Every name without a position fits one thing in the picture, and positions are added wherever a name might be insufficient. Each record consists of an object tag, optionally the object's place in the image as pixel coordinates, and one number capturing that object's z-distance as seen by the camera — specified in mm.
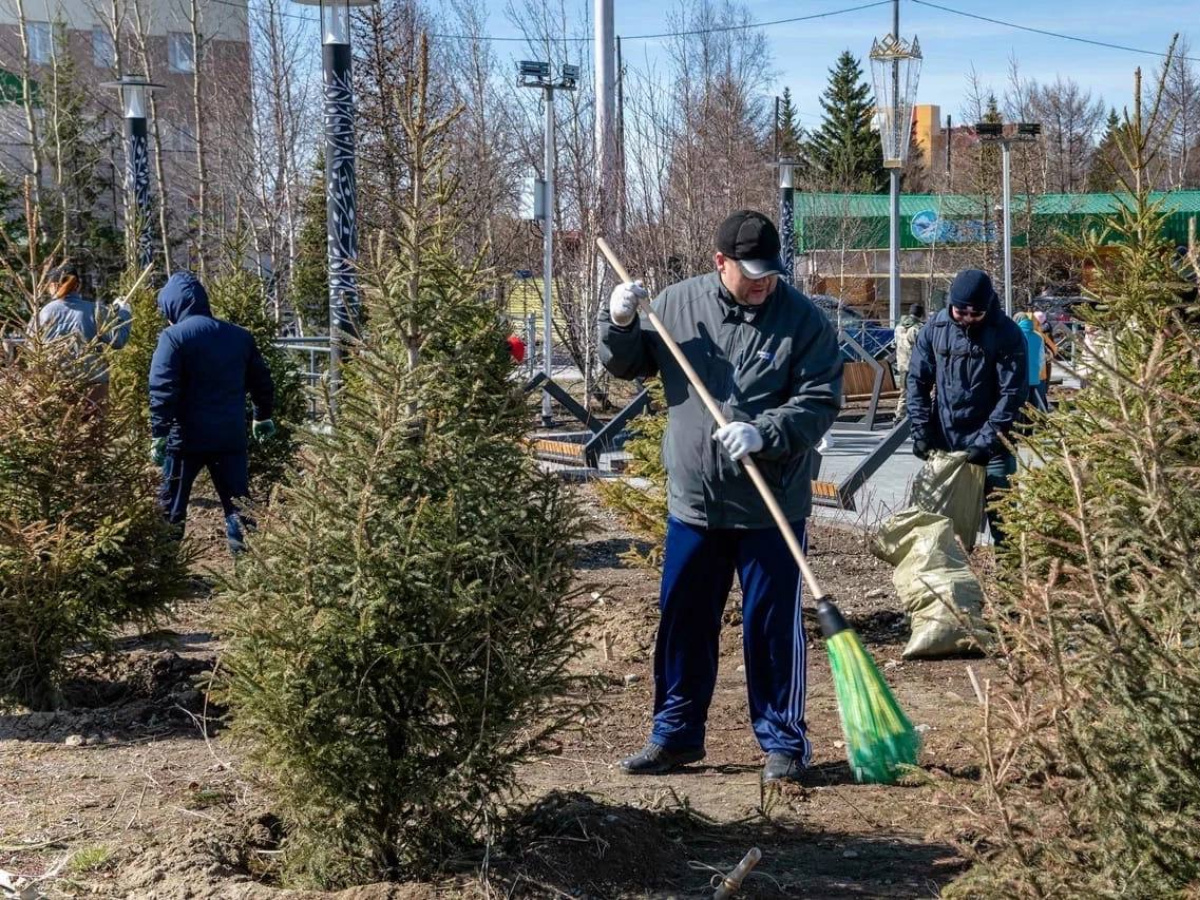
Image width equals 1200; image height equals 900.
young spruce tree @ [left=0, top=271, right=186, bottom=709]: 5363
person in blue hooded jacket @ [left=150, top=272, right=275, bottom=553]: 7684
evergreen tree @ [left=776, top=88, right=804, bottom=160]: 42062
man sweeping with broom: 4488
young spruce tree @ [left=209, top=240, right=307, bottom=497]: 11219
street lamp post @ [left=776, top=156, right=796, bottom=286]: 17188
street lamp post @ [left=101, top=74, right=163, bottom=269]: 14570
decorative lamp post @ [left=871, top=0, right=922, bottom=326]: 15609
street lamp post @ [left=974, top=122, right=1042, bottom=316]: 17217
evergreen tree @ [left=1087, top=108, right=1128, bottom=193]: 34594
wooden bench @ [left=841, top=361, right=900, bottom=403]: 18406
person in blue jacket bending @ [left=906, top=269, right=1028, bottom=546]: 6758
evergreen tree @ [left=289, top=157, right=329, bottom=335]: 25266
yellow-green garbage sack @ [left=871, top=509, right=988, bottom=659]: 6375
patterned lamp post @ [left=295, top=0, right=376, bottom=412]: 9070
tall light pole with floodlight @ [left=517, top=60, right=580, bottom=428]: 17359
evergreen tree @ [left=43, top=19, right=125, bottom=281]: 29031
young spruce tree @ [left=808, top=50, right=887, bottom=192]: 50219
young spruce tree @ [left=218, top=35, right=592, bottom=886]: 3332
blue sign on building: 28902
